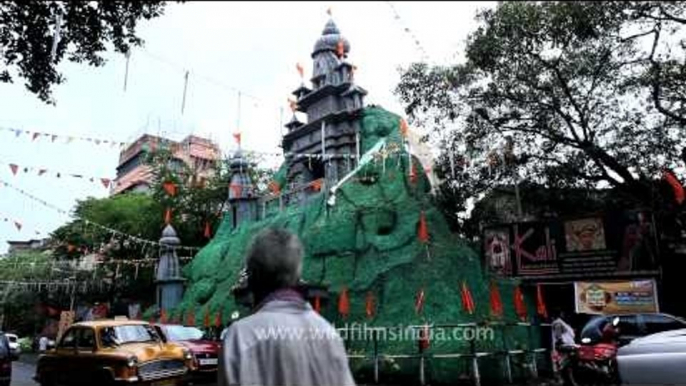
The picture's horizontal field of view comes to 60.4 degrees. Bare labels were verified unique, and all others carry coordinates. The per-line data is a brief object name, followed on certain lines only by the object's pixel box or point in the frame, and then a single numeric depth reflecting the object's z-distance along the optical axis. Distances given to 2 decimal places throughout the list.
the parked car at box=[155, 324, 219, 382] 12.59
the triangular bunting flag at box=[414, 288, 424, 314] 14.92
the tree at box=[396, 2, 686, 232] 13.86
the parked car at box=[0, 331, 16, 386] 11.32
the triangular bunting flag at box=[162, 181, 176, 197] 27.59
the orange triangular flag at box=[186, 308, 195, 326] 21.39
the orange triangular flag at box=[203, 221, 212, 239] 30.12
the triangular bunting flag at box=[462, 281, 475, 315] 14.80
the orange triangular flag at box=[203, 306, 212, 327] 19.90
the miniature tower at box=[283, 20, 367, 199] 24.50
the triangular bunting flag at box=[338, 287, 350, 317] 16.20
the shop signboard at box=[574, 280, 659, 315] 14.15
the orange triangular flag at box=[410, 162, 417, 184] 19.44
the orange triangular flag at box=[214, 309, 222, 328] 19.50
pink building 31.87
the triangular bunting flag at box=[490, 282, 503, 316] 15.45
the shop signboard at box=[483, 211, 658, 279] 14.77
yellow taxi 9.60
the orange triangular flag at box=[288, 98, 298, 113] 25.91
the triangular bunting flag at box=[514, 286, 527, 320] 15.96
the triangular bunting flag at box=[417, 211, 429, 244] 16.69
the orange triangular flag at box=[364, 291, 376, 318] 15.77
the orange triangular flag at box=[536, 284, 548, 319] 15.62
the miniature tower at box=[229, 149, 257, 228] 25.66
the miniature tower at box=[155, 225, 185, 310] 24.98
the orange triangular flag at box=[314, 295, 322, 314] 16.30
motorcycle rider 10.80
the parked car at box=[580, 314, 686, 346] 11.15
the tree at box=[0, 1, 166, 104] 7.32
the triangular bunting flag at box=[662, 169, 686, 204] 14.00
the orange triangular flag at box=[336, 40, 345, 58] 27.72
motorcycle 9.62
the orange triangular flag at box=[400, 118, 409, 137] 21.62
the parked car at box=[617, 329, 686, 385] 6.22
